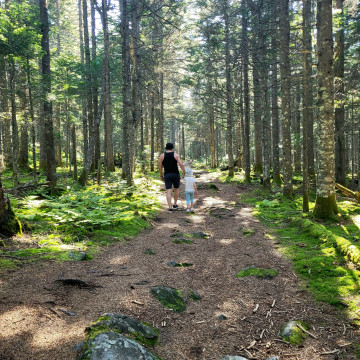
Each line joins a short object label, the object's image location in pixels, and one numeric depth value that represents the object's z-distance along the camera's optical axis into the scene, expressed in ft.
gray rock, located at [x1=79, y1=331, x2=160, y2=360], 7.77
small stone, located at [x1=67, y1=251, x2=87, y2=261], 16.58
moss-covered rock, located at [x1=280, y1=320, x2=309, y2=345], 10.21
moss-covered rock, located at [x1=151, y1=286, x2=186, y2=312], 12.41
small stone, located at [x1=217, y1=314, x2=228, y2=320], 11.90
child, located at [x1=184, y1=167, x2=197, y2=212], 32.45
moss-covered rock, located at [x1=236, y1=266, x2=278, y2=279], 15.81
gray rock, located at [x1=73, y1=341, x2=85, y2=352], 8.22
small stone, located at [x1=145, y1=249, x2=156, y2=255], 19.27
